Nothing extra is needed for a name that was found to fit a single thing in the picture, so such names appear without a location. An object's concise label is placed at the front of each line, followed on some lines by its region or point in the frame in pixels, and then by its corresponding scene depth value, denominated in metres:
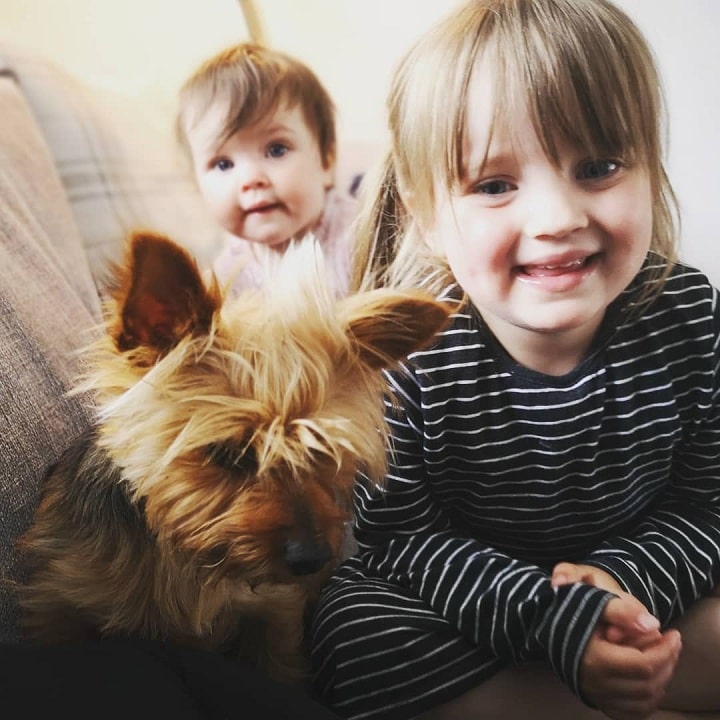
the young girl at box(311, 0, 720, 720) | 0.82
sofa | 0.85
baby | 1.48
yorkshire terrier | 0.73
